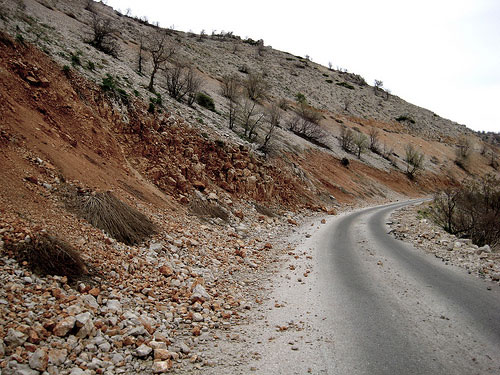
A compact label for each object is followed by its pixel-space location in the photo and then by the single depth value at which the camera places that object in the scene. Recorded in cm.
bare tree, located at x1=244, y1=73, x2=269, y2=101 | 3558
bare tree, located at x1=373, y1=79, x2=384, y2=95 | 8221
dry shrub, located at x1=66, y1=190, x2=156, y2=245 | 659
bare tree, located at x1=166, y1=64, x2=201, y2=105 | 2009
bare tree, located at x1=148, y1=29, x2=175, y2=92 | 1752
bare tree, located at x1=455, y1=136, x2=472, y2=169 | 5625
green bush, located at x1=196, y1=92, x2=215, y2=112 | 2330
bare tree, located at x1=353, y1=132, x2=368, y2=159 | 3956
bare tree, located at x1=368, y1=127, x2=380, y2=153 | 4600
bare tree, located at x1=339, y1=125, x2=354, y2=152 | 4009
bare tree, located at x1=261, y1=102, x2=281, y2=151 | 2156
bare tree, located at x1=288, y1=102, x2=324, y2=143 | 3531
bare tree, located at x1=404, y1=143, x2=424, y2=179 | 4410
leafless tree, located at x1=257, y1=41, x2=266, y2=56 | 7039
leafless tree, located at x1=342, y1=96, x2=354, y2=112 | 5822
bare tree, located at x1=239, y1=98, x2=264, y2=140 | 2242
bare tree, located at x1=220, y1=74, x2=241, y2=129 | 2263
